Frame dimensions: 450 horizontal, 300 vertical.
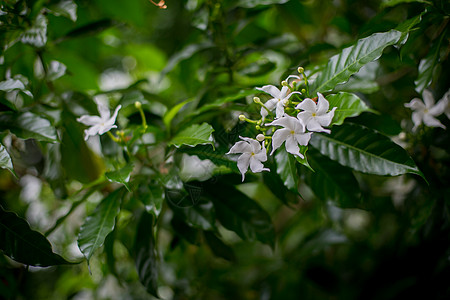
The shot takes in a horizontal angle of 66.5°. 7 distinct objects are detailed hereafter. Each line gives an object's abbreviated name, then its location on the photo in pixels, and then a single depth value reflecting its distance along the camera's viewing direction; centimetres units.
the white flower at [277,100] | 68
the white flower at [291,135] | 66
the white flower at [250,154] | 70
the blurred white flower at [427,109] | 89
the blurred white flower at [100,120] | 87
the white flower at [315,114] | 66
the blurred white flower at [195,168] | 85
